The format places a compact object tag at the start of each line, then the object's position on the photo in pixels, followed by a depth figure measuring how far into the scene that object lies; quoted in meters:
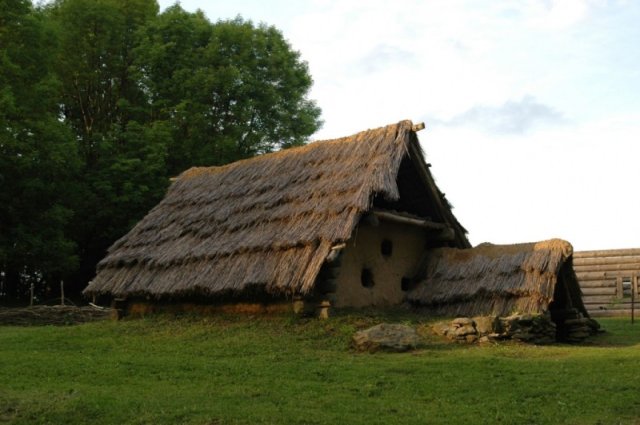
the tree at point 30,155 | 27.12
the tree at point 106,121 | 31.48
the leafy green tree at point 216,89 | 34.47
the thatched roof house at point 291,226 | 16.08
